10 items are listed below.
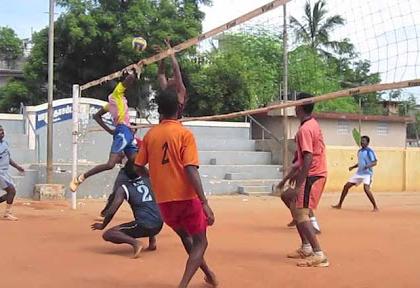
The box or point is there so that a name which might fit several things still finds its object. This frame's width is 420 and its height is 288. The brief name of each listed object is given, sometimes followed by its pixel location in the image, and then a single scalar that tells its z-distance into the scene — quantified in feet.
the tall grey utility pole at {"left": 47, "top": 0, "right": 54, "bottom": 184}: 47.75
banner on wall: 59.82
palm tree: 118.98
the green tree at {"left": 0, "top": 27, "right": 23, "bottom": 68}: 118.42
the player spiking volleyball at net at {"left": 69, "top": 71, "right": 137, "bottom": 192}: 29.91
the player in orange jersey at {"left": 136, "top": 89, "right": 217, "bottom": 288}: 16.53
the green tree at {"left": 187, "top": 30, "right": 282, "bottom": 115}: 83.15
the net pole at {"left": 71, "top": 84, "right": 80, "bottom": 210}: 39.04
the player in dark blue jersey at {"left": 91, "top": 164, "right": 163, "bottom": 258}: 22.98
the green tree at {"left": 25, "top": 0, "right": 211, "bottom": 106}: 79.20
